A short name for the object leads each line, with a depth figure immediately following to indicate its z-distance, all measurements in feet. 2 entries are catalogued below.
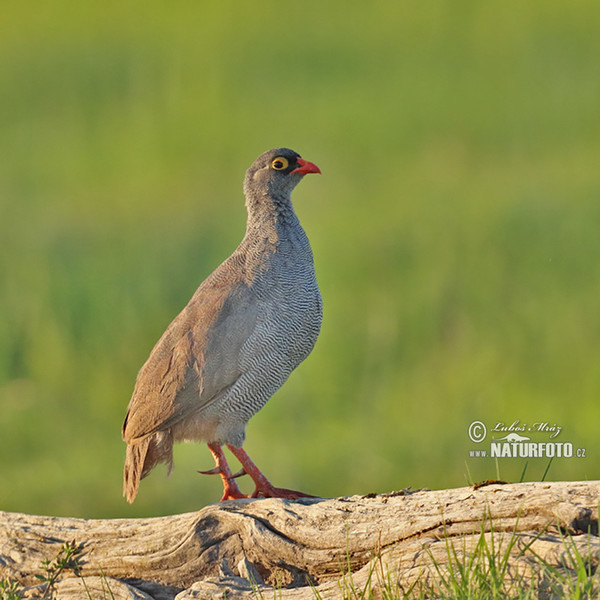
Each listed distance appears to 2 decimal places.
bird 49.24
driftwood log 37.37
